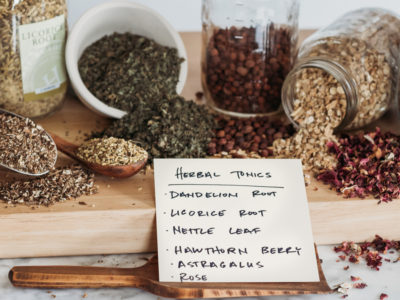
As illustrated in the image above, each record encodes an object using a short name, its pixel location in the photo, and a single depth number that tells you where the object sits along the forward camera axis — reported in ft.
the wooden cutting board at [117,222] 2.91
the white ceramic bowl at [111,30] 3.64
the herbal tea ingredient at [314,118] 3.46
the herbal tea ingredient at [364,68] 3.61
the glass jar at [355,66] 3.51
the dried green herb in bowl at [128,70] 3.75
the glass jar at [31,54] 3.35
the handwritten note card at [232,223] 2.80
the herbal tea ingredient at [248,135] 3.59
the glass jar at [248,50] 3.82
